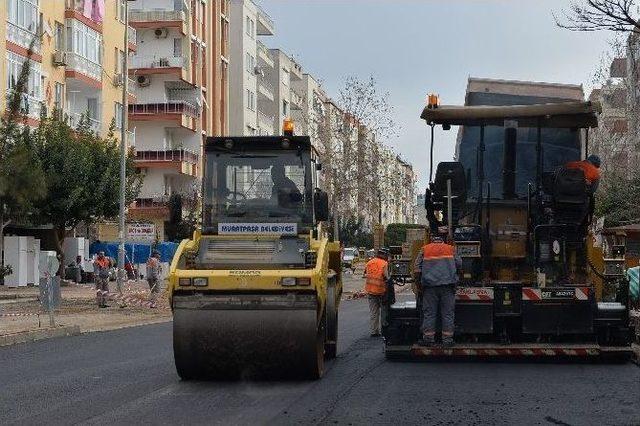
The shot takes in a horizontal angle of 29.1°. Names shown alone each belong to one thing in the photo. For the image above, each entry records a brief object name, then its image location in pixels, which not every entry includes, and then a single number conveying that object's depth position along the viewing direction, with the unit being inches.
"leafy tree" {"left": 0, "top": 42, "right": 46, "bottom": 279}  812.0
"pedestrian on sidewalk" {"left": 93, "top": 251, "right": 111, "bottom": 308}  1268.5
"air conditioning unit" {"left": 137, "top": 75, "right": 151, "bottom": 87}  2605.8
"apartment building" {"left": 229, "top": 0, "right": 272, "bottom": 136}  3097.9
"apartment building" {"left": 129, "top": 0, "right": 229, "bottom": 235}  2546.8
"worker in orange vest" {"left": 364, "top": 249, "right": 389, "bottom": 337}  819.4
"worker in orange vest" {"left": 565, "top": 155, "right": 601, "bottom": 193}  596.4
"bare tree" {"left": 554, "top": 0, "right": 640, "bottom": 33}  822.5
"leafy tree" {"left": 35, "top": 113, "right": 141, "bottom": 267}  1653.5
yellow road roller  494.6
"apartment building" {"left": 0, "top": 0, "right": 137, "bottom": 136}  1732.3
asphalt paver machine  588.4
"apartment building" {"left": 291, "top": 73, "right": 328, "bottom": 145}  3623.0
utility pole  1568.3
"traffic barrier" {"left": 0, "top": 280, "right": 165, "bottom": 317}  1278.3
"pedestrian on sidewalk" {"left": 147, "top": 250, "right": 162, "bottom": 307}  1292.2
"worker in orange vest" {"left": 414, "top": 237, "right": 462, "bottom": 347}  587.5
